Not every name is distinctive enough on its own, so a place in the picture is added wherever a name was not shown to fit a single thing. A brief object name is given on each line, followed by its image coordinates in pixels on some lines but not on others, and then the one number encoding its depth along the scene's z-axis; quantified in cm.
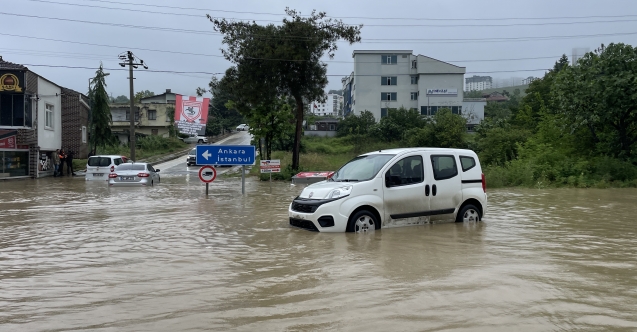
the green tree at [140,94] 10146
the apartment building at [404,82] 7000
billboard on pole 4360
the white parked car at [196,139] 6869
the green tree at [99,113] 4266
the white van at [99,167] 2731
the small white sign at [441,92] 6975
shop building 3066
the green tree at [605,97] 2431
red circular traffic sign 1884
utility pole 3605
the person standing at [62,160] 3460
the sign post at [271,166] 2120
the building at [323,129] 7167
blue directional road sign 1844
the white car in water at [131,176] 2298
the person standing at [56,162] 3450
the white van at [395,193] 1002
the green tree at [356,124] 6288
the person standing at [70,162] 3475
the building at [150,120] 7631
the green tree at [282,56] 3112
